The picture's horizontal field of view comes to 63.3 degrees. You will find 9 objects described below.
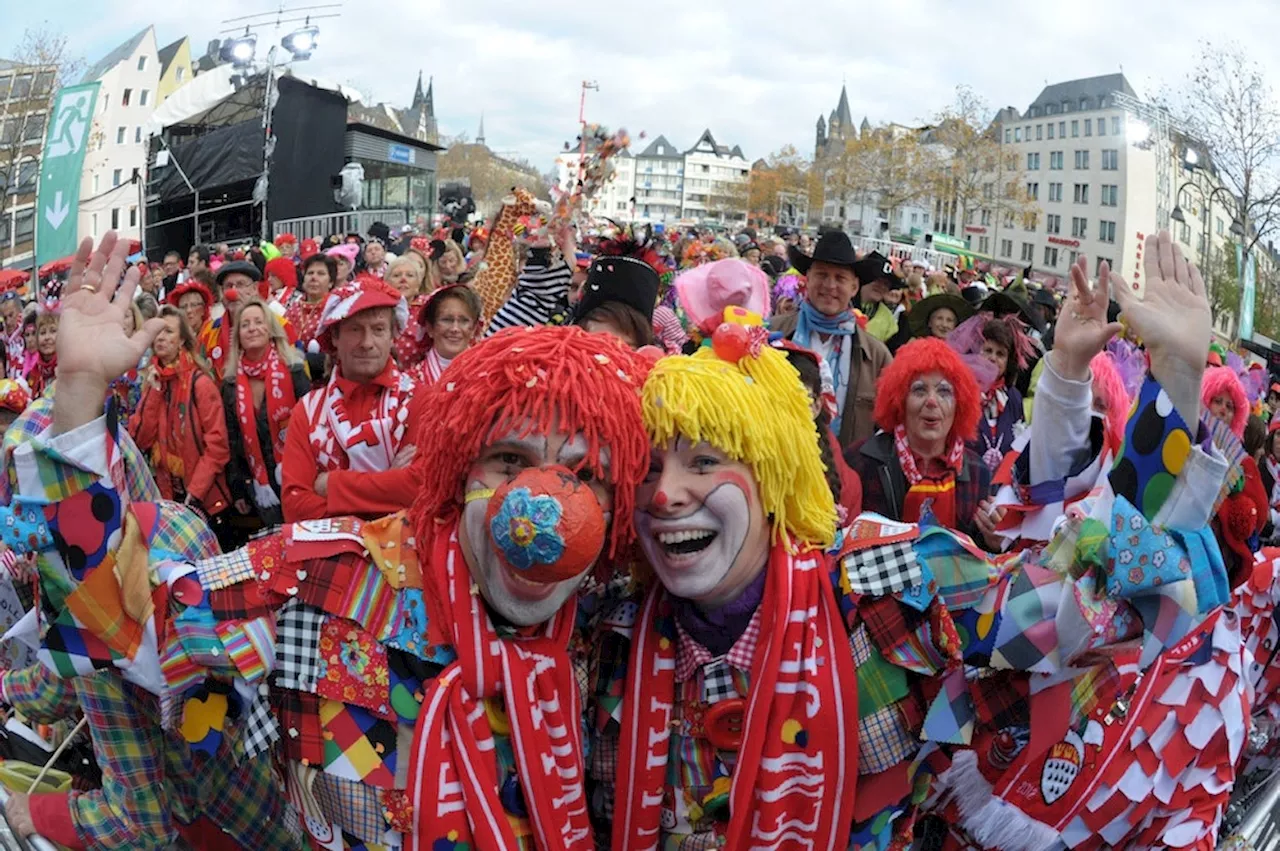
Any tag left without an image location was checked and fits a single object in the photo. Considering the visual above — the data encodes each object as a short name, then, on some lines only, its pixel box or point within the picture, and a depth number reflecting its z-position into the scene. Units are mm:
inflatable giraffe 4469
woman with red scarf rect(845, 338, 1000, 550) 3604
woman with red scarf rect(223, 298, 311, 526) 4680
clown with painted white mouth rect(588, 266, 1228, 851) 1808
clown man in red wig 1715
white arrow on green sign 9102
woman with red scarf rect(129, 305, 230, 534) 4648
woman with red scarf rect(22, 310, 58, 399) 6574
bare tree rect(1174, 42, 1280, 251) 17266
